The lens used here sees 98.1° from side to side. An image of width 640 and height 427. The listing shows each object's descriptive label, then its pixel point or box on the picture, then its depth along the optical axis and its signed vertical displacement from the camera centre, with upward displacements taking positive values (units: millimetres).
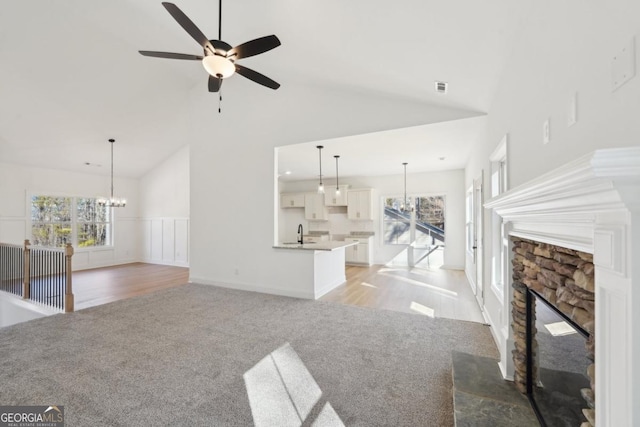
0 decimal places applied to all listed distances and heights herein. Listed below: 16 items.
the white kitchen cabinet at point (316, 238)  8345 -744
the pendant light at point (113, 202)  6969 +313
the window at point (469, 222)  5680 -179
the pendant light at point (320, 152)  4899 +1192
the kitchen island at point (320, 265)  4543 -919
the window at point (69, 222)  6957 -206
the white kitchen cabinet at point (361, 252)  7723 -1091
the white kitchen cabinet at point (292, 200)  8922 +450
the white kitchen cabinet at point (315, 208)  8523 +182
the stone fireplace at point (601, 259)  662 -147
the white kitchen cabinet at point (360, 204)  7887 +265
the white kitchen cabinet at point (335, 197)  8094 +503
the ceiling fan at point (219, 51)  2254 +1423
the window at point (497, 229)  3045 -177
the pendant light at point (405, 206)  7719 +217
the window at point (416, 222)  7480 -227
